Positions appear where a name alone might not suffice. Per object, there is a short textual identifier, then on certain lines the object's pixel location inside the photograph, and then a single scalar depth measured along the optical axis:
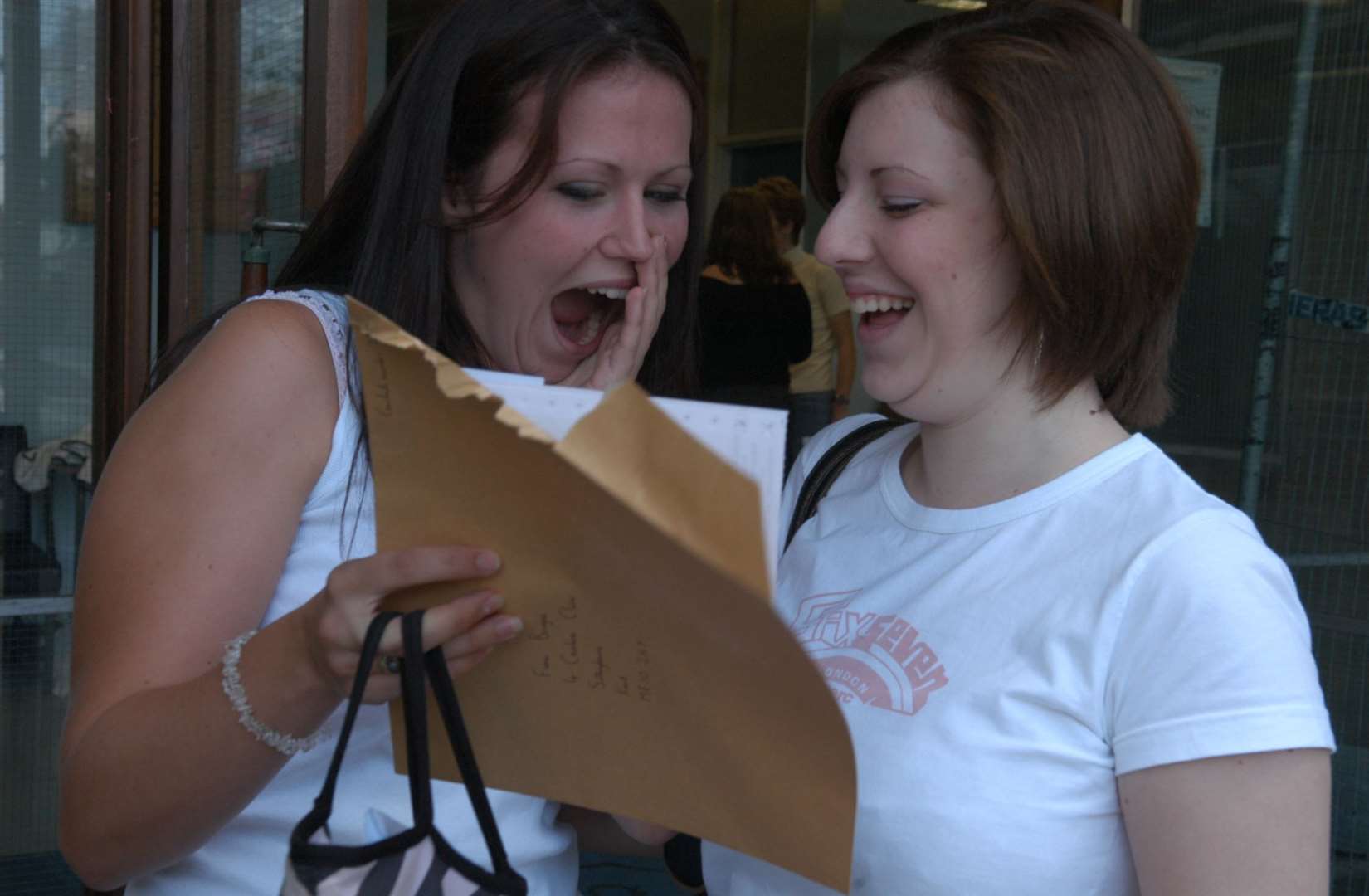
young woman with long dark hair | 1.06
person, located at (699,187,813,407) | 5.37
